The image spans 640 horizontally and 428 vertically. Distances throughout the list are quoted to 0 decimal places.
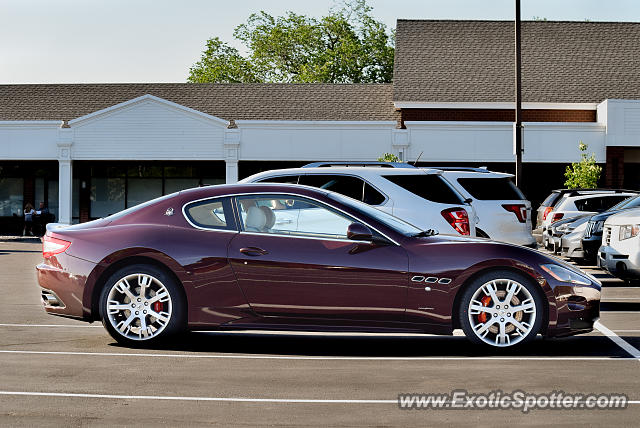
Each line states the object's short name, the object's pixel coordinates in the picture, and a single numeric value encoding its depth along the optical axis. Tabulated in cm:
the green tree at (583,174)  3356
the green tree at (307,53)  6266
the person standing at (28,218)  3788
